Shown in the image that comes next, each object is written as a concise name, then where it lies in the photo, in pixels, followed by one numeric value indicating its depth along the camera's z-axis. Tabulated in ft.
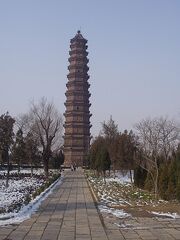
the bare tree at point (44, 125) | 145.07
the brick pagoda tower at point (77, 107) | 261.85
